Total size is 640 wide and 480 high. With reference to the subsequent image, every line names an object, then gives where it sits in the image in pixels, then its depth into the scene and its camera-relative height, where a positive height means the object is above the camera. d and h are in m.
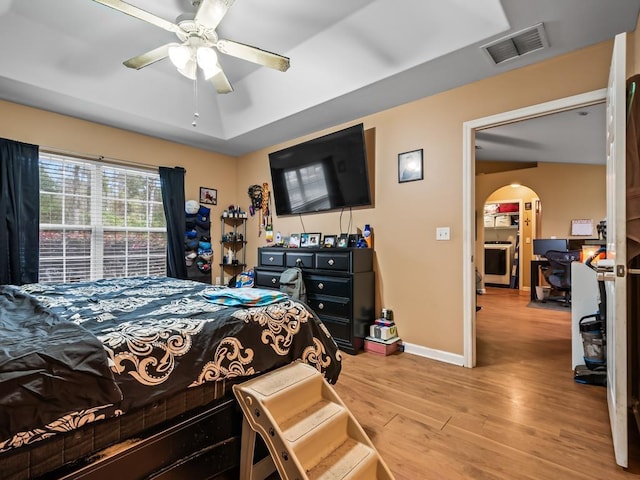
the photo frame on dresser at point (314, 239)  3.75 +0.03
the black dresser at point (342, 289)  3.06 -0.47
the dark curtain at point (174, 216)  4.04 +0.34
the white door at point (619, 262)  1.47 -0.10
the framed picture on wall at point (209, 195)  4.52 +0.67
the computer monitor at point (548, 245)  5.53 -0.07
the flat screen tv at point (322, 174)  3.35 +0.78
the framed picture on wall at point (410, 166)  3.04 +0.73
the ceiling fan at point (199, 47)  1.79 +1.27
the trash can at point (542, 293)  5.63 -0.93
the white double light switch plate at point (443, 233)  2.84 +0.07
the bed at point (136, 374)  0.86 -0.44
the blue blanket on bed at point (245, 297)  1.59 -0.29
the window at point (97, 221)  3.31 +0.24
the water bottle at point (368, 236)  3.36 +0.06
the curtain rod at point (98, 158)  3.26 +0.94
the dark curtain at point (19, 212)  2.93 +0.29
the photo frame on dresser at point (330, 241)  3.59 +0.01
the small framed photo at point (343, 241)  3.46 +0.01
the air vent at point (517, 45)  2.10 +1.37
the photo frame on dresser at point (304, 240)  3.84 +0.02
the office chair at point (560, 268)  4.88 -0.42
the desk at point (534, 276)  5.64 -0.63
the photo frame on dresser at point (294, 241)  3.93 +0.01
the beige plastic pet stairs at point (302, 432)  1.14 -0.72
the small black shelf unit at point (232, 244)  4.74 -0.03
